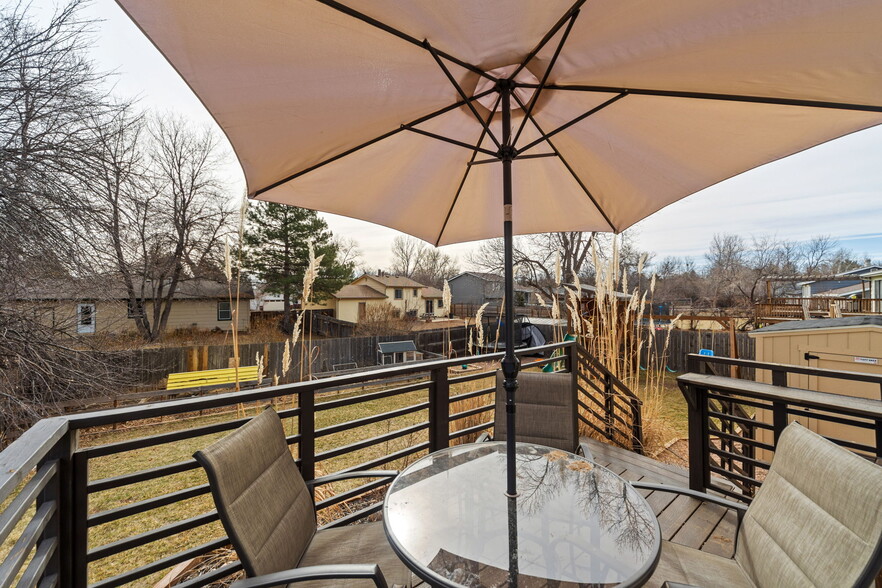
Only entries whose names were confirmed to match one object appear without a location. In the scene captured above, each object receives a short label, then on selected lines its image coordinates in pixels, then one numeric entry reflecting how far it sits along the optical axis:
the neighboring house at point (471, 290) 23.97
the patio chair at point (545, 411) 2.36
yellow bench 8.61
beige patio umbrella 1.11
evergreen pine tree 15.21
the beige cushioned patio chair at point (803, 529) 0.86
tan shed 4.22
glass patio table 1.07
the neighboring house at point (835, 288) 25.48
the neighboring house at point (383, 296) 22.03
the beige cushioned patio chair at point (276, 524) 1.05
